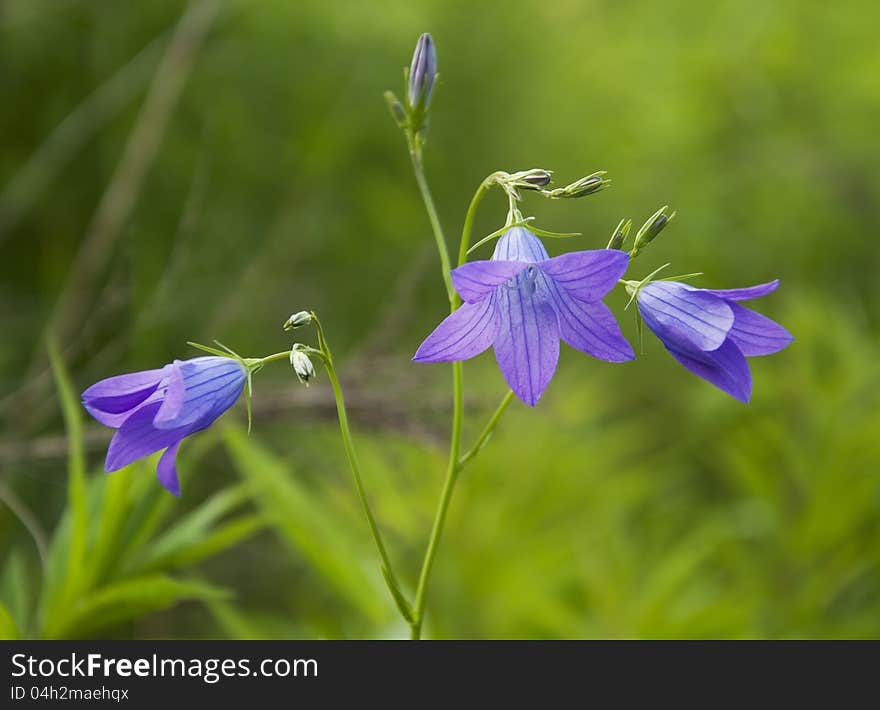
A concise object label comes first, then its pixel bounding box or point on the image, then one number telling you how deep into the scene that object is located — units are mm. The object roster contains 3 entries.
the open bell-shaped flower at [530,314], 540
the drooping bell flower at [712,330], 552
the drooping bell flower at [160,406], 546
